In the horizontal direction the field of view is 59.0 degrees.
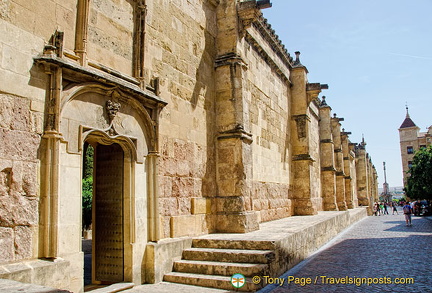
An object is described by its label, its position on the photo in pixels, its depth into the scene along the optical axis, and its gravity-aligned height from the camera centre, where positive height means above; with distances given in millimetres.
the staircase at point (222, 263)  5977 -1133
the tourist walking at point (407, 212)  17703 -1006
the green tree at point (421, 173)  21797 +1025
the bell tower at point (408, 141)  70562 +9236
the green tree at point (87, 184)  15366 +570
